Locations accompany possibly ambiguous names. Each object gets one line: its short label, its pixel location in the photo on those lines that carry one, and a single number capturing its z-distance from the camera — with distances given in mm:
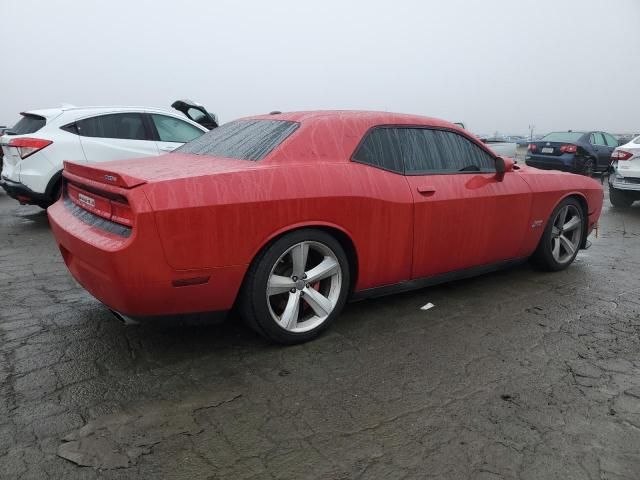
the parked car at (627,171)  8555
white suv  6270
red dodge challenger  2541
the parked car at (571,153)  13977
